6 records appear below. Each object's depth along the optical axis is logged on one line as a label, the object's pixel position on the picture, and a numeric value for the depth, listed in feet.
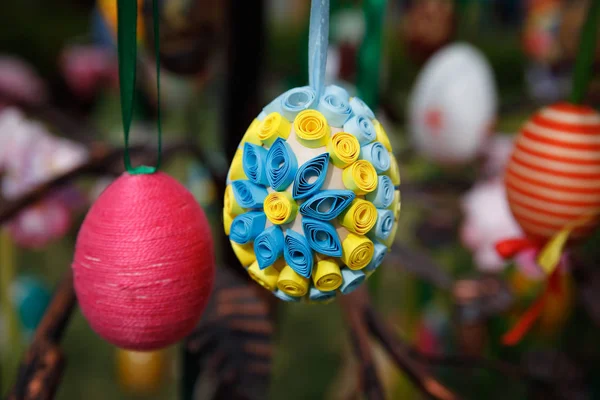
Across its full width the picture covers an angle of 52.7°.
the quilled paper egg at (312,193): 1.14
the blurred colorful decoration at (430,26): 3.20
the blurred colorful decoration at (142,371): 3.48
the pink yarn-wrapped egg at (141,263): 1.24
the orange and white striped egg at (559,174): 1.60
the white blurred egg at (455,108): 2.67
